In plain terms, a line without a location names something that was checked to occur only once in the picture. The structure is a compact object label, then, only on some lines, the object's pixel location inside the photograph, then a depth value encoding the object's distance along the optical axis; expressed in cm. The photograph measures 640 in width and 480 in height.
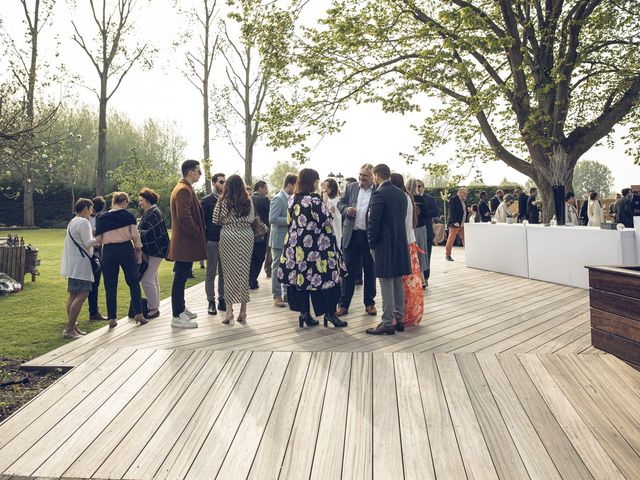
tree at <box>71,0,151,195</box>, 2411
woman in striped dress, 605
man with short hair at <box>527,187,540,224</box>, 1502
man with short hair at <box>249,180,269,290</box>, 859
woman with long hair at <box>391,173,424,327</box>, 591
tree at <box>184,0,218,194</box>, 2645
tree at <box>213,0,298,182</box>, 1480
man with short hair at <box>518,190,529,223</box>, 1496
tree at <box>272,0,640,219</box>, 1341
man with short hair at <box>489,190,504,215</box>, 1542
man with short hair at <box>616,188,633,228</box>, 1403
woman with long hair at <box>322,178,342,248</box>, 707
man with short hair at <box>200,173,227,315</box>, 693
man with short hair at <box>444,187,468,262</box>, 1270
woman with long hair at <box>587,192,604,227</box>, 1411
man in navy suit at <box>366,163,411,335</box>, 543
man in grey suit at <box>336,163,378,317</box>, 651
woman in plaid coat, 652
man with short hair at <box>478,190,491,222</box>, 1547
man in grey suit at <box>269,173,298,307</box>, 743
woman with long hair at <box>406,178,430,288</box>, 832
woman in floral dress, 577
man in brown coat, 593
